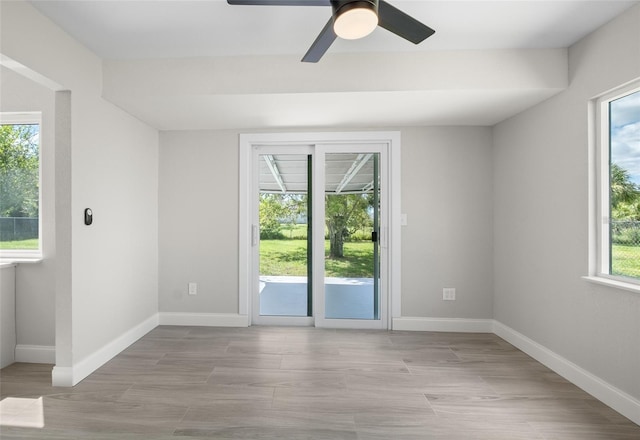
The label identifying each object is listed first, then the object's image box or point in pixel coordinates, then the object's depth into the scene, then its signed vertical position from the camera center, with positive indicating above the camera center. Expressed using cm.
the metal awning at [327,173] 370 +52
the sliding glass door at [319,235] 369 -19
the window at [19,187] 286 +27
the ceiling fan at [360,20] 143 +96
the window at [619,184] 212 +23
